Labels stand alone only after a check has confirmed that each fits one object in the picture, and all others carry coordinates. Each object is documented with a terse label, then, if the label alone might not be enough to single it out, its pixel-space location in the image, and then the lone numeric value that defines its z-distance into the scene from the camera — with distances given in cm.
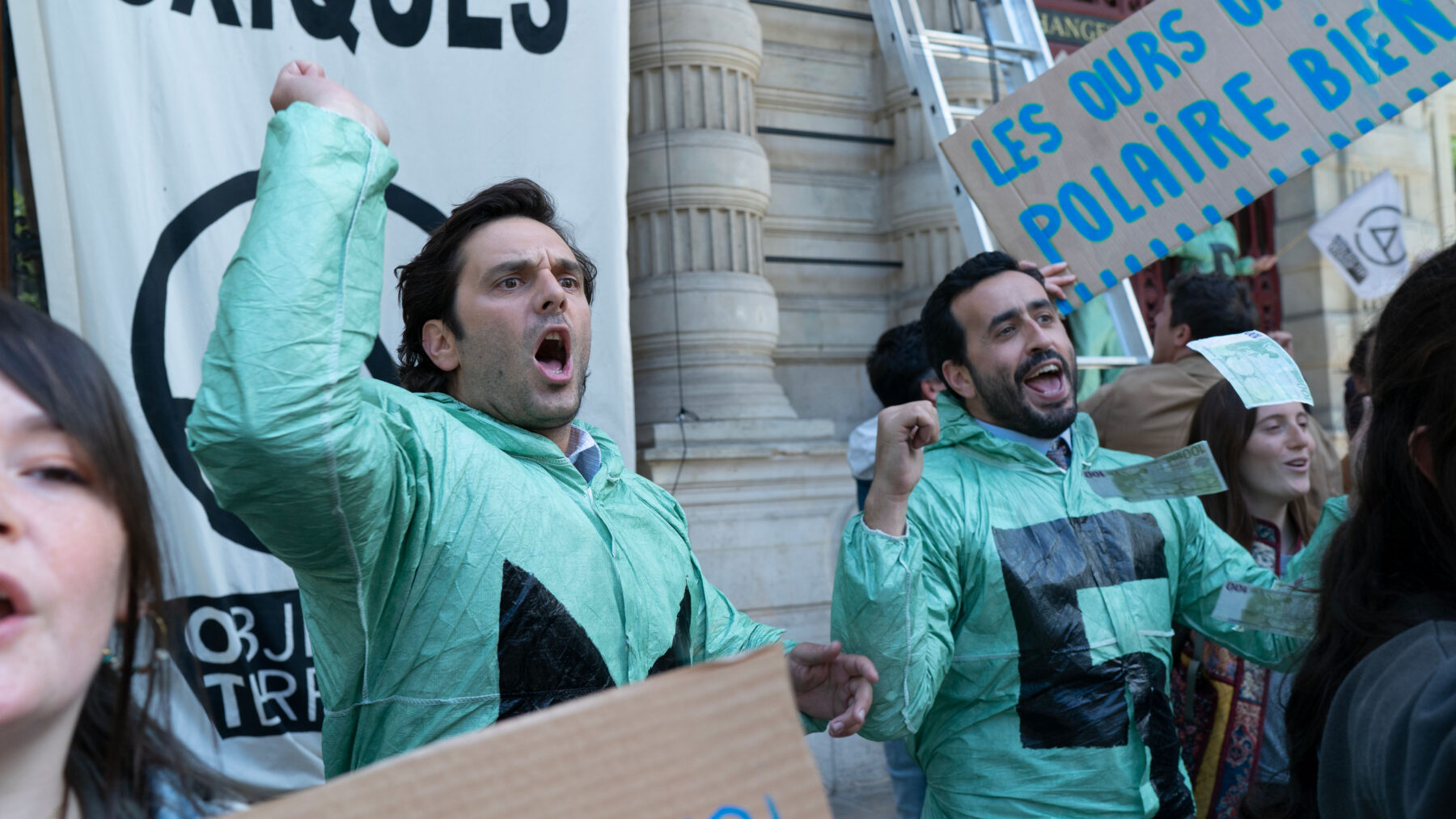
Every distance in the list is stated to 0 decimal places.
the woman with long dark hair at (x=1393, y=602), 108
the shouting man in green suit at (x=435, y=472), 131
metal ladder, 421
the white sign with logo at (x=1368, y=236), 509
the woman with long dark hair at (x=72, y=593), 82
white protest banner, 320
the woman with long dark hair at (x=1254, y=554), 261
